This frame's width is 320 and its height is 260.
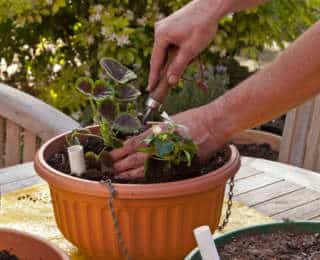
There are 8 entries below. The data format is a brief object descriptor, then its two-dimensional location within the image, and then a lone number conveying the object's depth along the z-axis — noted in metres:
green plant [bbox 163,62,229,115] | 3.00
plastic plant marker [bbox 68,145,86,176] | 1.35
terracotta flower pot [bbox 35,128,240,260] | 1.28
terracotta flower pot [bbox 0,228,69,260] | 1.17
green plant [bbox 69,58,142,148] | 1.35
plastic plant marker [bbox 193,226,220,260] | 0.99
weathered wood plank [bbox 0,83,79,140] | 1.92
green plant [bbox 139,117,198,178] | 1.29
